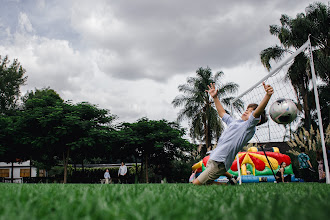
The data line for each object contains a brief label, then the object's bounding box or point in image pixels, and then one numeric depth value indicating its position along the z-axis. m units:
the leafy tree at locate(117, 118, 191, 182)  21.27
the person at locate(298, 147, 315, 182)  12.44
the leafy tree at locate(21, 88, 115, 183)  17.77
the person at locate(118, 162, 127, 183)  19.50
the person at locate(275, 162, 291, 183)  13.09
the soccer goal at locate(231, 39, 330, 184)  8.43
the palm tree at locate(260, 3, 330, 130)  21.30
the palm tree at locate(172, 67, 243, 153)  26.73
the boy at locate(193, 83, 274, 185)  4.82
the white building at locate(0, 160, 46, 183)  44.11
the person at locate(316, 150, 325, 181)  11.36
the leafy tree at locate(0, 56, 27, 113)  31.43
